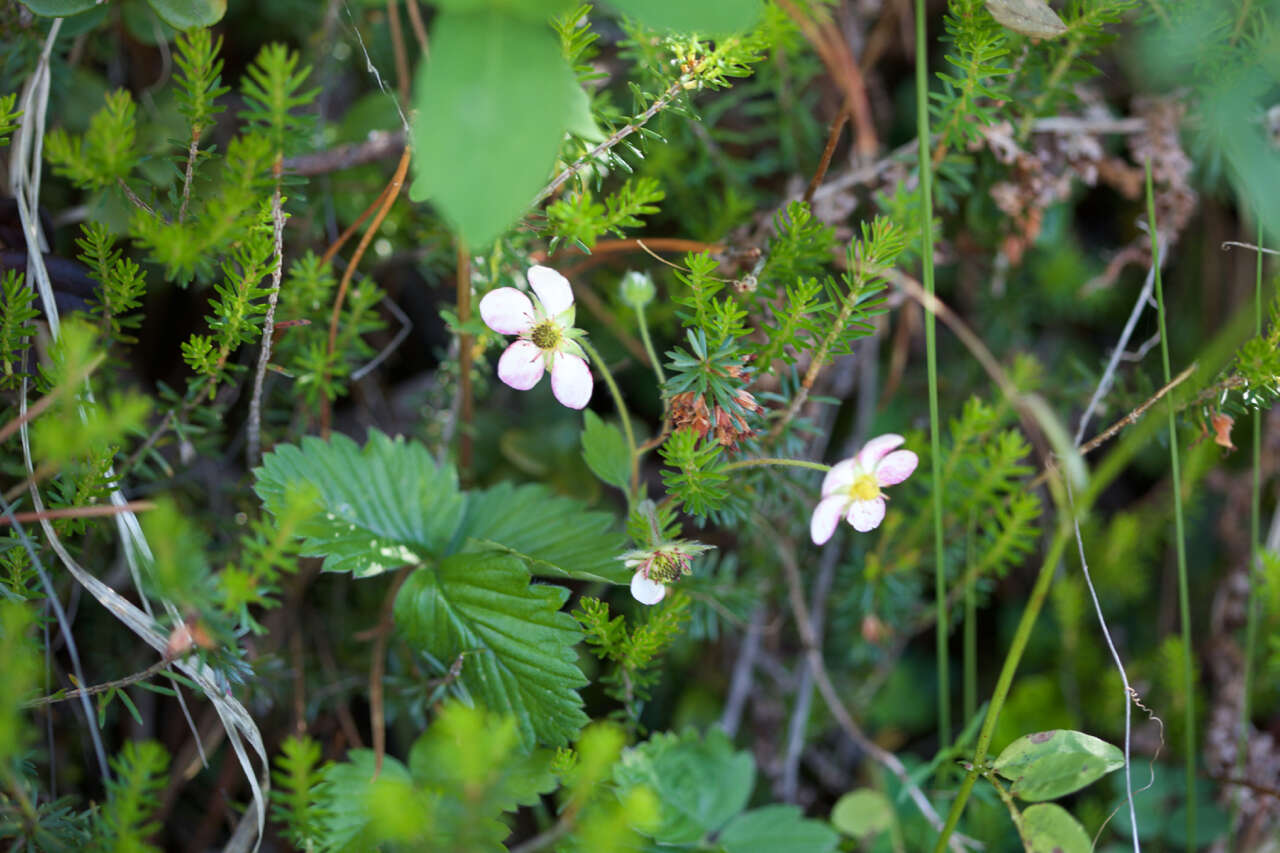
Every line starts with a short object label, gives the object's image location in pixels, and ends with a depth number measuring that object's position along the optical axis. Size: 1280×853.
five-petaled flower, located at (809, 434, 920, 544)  0.34
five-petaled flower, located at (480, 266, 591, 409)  0.34
